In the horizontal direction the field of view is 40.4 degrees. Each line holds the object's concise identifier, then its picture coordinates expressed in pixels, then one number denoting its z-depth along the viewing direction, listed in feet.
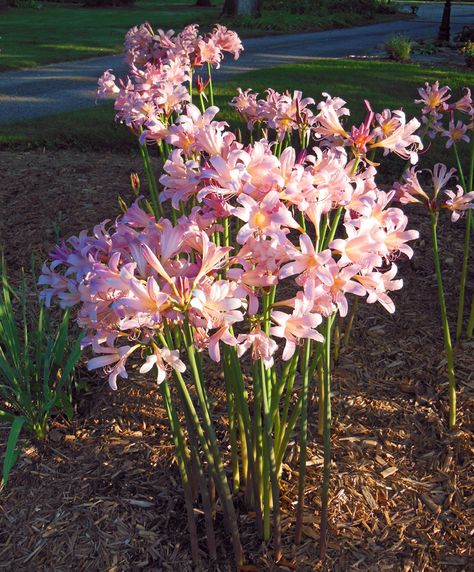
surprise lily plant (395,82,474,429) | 7.18
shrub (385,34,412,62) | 45.88
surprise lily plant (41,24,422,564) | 4.68
